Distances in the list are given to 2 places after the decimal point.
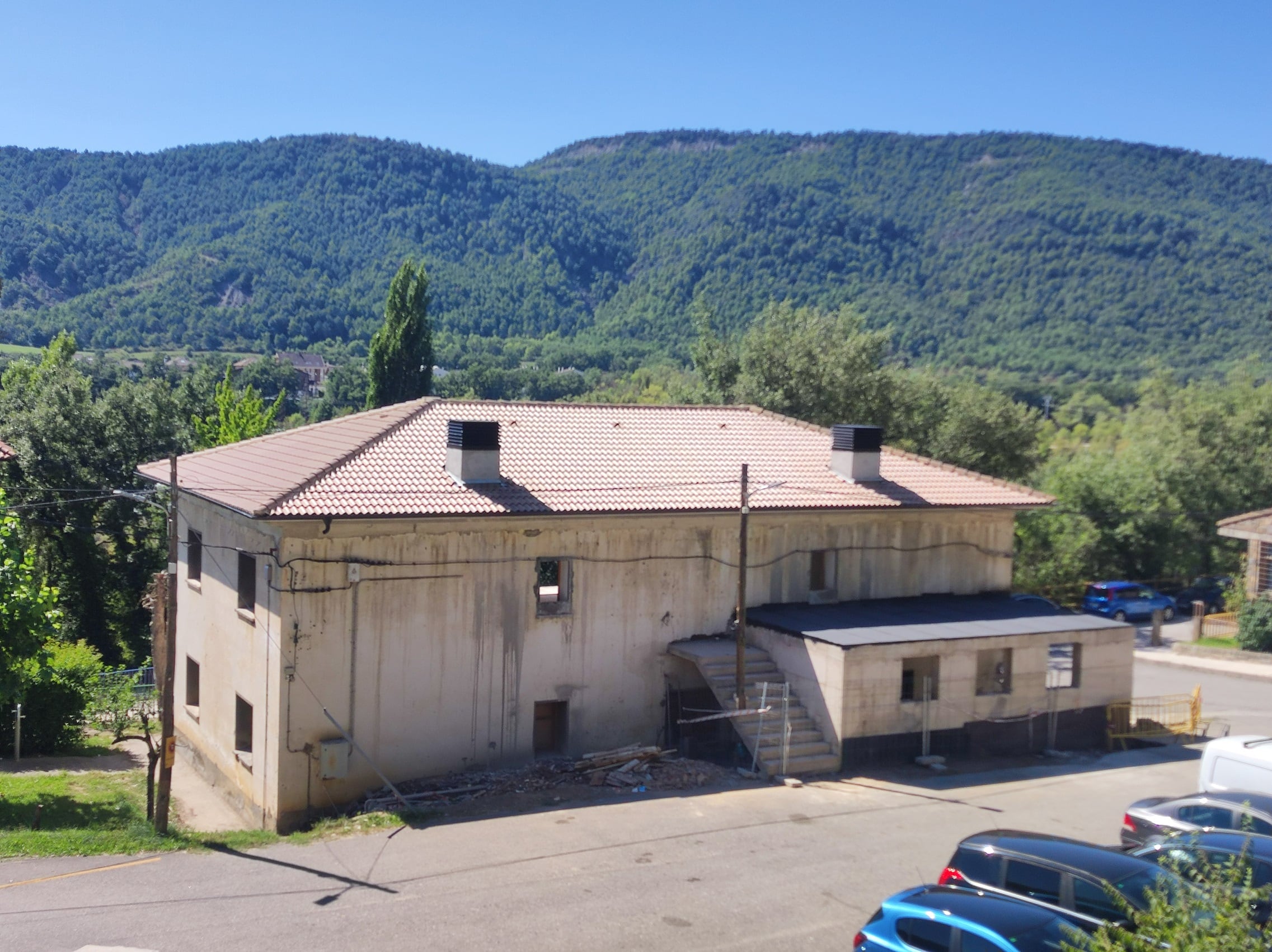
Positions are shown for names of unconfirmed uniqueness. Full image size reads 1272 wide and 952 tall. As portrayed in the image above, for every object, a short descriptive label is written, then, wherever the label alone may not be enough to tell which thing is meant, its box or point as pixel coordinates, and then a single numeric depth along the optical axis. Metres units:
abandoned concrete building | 17.92
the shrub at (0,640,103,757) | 22.73
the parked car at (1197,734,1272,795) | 16.14
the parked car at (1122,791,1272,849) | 14.01
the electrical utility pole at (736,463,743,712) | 18.72
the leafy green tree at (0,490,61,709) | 17.31
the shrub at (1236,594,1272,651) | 33.12
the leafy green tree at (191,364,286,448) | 47.30
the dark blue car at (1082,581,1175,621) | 38.84
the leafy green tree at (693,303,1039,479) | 41.59
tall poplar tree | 59.47
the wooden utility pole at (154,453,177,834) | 15.85
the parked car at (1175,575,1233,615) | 41.38
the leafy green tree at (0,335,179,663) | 38.97
